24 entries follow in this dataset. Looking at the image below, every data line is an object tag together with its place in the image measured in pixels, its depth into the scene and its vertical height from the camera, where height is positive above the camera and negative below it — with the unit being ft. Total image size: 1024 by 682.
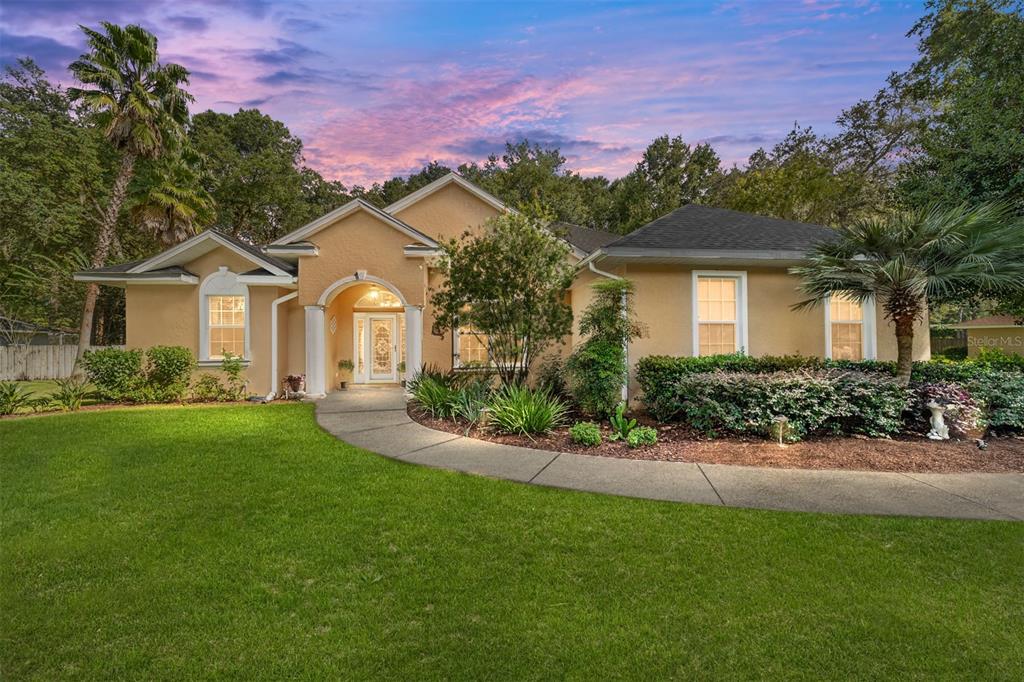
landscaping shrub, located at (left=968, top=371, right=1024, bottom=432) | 24.31 -2.84
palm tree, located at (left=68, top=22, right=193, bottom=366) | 51.98 +30.27
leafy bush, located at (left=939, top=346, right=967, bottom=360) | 73.33 -1.33
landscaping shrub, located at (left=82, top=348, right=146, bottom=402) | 36.09 -2.00
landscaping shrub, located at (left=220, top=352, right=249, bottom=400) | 38.40 -2.53
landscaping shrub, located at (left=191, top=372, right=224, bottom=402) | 38.06 -3.42
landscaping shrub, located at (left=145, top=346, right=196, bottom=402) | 36.83 -1.85
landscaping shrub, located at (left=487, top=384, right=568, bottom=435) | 25.62 -3.79
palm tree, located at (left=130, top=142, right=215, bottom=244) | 57.41 +19.18
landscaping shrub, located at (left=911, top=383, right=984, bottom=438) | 23.81 -3.37
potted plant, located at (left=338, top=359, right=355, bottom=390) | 45.24 -2.26
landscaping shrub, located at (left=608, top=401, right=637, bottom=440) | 24.20 -4.41
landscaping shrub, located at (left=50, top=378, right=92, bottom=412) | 33.24 -3.46
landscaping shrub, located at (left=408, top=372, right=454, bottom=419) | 30.17 -3.27
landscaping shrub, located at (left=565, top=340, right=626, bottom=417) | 27.55 -1.72
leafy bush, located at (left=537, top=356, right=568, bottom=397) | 33.35 -2.25
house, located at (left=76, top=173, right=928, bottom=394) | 31.89 +4.56
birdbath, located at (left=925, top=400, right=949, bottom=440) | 23.86 -4.20
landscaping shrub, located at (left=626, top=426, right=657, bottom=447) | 22.95 -4.66
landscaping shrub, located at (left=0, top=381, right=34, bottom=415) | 31.67 -3.51
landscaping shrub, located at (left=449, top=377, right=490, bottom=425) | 27.89 -3.39
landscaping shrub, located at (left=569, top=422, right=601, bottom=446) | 23.18 -4.50
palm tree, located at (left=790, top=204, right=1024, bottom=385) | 23.48 +4.45
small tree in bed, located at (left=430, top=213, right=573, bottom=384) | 30.12 +4.17
